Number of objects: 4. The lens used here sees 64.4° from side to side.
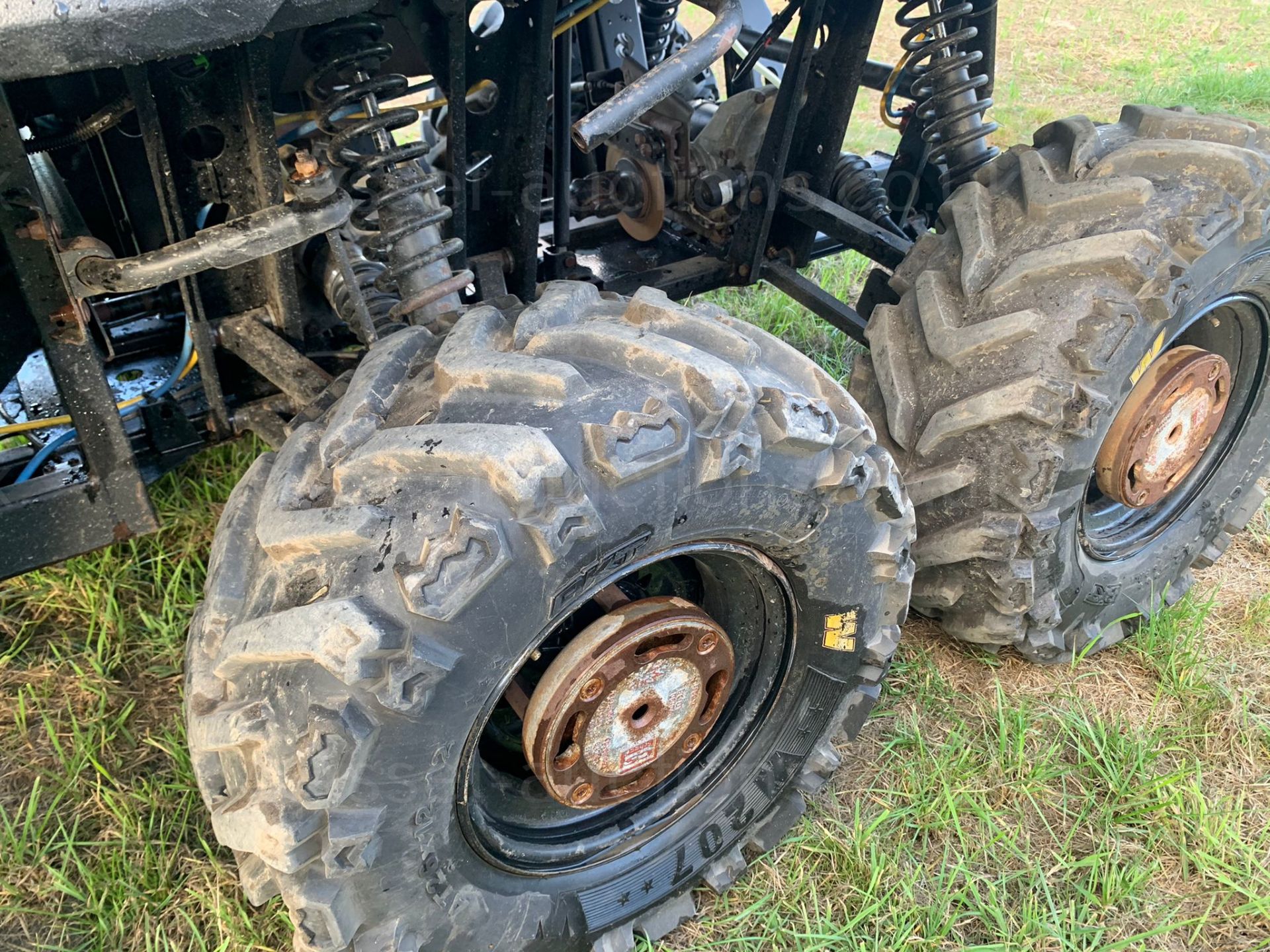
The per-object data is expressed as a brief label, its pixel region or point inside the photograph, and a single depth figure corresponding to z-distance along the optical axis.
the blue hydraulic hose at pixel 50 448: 2.29
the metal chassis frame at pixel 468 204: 1.63
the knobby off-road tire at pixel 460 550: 1.35
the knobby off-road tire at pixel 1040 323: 1.98
